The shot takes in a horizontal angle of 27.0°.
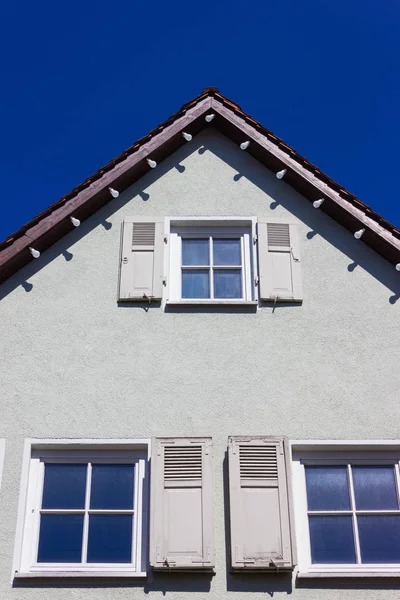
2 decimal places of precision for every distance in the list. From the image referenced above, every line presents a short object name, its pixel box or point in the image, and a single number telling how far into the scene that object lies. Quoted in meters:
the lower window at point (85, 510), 7.25
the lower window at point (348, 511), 7.30
